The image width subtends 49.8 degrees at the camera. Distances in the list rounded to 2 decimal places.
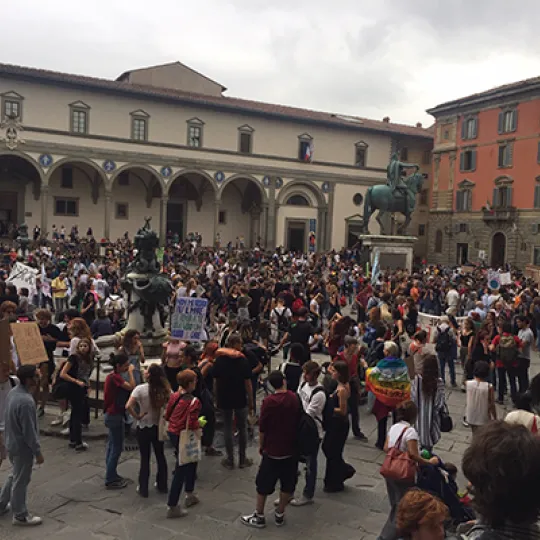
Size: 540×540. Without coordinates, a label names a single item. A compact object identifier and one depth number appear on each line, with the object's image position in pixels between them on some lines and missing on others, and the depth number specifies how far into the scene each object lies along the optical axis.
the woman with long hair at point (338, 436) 6.12
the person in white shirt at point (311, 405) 5.85
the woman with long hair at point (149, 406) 5.81
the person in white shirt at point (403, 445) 4.63
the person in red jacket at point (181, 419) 5.48
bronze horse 26.69
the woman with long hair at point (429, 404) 5.83
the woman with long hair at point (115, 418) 6.16
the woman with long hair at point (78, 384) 7.05
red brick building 38.75
